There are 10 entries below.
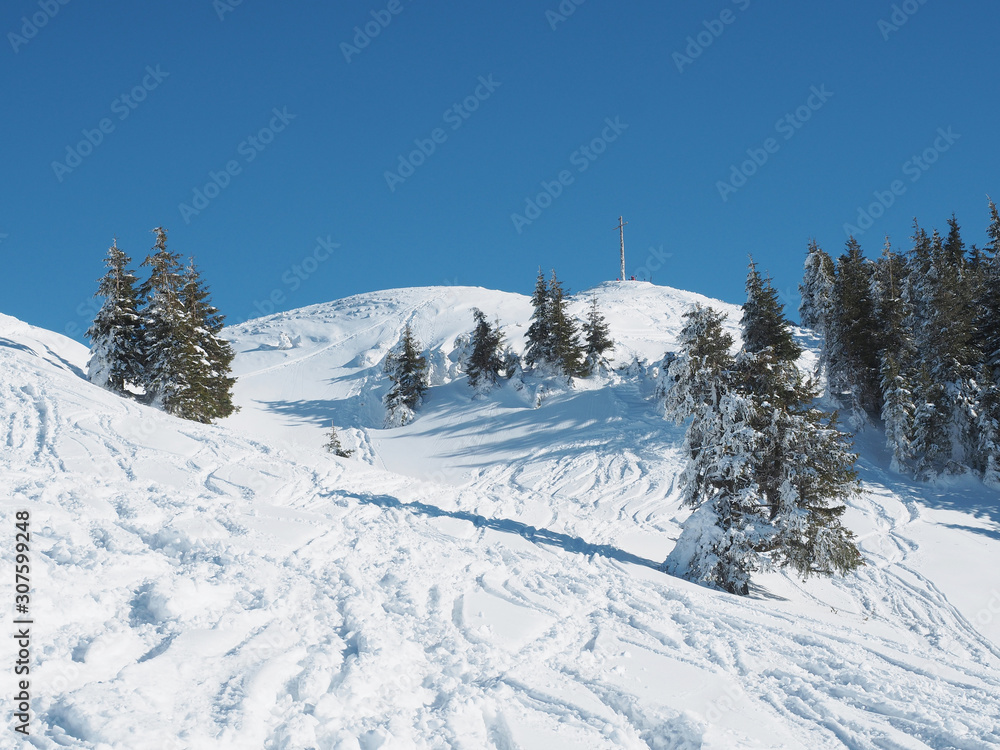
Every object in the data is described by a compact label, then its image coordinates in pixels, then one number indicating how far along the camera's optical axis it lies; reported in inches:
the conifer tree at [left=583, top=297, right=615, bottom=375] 1615.4
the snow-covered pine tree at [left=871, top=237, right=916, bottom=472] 1126.4
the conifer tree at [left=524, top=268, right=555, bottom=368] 1663.4
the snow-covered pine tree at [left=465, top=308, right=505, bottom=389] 1682.2
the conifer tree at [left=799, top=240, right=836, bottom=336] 2089.1
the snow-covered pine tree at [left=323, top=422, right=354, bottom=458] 1284.4
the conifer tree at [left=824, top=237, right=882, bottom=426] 1314.0
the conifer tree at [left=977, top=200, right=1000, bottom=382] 1157.1
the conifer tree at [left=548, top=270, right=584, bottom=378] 1578.5
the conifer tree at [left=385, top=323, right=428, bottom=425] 1605.6
